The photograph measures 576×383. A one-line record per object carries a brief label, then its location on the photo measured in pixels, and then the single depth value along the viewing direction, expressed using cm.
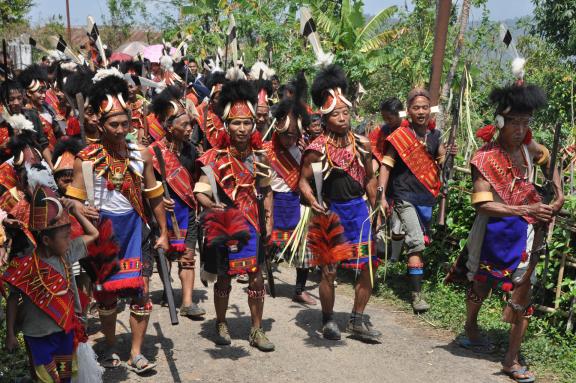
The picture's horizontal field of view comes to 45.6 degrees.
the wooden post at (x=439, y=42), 781
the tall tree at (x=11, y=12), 2023
